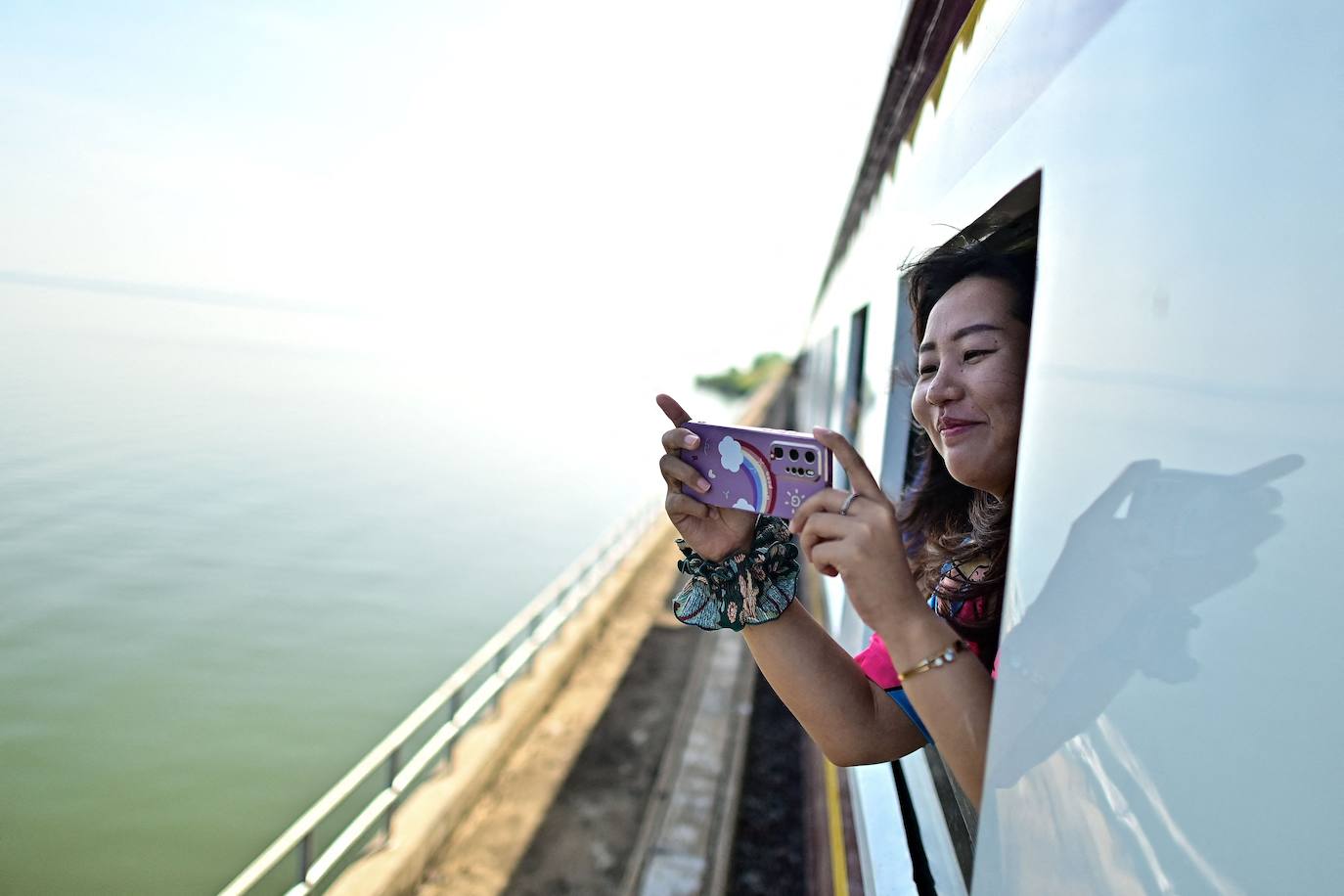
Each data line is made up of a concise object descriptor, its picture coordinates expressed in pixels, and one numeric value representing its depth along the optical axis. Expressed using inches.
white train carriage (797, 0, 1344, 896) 24.4
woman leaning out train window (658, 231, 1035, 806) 52.0
